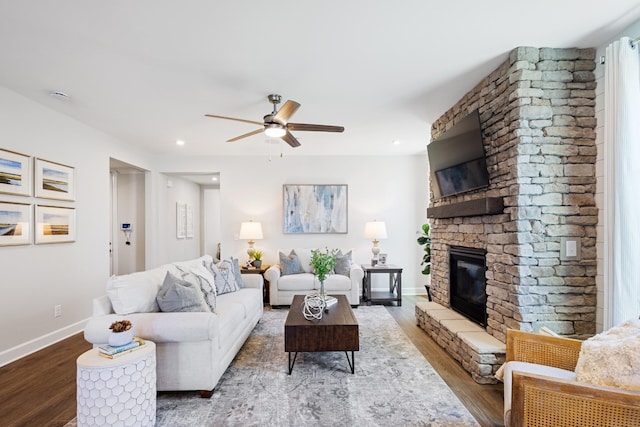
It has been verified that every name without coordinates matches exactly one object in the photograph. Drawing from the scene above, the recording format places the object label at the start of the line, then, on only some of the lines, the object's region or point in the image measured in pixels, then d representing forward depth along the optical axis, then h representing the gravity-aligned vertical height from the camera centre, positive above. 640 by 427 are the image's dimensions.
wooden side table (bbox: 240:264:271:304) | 5.38 -1.00
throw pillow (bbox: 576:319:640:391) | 1.42 -0.69
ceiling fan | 2.91 +0.85
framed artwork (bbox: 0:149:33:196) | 3.08 +0.38
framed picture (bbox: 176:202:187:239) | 6.82 -0.17
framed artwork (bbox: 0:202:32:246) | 3.07 -0.12
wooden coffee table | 2.76 -1.08
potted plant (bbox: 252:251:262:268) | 5.60 -0.83
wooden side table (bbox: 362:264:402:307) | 5.31 -1.27
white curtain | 2.12 +0.19
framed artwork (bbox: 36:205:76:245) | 3.47 -0.15
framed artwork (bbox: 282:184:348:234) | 6.03 +0.01
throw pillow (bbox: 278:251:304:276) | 5.36 -0.88
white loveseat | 5.04 -1.17
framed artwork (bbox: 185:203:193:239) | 7.34 -0.21
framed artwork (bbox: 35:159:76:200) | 3.47 +0.36
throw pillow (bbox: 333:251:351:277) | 5.31 -0.88
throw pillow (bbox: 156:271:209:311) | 2.57 -0.70
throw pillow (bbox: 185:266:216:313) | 2.91 -0.73
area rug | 2.17 -1.42
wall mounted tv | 2.95 +0.56
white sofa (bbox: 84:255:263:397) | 2.36 -0.90
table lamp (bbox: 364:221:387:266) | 5.64 -0.34
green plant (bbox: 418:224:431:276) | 5.20 -0.53
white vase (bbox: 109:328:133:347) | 2.01 -0.80
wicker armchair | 1.32 -0.83
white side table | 1.87 -1.07
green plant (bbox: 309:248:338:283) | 3.56 -0.58
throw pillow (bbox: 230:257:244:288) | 4.12 -0.80
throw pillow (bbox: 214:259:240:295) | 3.82 -0.81
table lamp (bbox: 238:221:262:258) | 5.67 -0.34
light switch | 2.51 -0.27
